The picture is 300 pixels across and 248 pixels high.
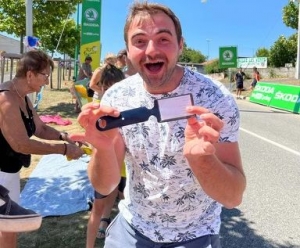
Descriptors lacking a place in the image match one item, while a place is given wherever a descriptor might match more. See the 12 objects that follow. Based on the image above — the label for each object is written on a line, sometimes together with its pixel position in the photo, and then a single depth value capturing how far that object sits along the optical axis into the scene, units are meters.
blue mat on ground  3.46
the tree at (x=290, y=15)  24.81
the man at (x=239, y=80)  17.32
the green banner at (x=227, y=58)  20.37
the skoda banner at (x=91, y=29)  10.32
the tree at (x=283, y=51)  34.60
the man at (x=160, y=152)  1.23
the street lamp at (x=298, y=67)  20.68
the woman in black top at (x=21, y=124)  2.01
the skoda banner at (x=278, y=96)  12.06
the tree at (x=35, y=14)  11.13
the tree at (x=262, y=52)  50.22
